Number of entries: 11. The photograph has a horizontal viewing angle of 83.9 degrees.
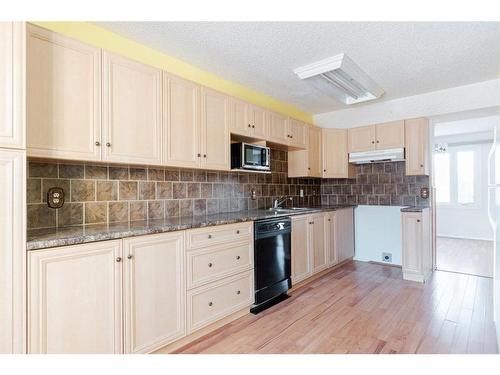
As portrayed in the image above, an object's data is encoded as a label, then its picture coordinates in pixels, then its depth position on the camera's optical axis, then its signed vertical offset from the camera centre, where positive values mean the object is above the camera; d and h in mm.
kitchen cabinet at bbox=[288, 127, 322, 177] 3908 +426
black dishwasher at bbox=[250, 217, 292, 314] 2586 -708
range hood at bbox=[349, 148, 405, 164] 3722 +461
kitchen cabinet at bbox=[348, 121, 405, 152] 3746 +733
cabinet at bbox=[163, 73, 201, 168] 2214 +563
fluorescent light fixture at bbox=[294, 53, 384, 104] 2596 +1146
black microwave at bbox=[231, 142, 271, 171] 2789 +344
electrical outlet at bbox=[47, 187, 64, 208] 1844 -44
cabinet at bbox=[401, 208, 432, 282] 3361 -708
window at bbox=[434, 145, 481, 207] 5941 +289
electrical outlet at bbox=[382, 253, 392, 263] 4102 -1018
